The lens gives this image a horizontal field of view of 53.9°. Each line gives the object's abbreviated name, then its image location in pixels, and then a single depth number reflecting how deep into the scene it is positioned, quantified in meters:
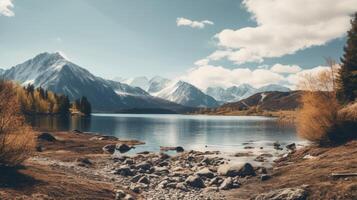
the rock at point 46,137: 74.94
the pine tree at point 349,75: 60.09
